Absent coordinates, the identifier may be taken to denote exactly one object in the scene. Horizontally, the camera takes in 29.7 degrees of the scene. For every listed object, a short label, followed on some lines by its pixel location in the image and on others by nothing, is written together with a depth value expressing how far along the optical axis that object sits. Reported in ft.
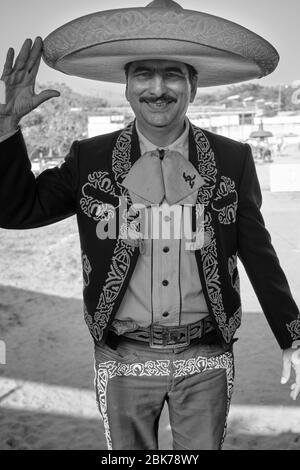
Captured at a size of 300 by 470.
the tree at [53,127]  92.89
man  6.08
